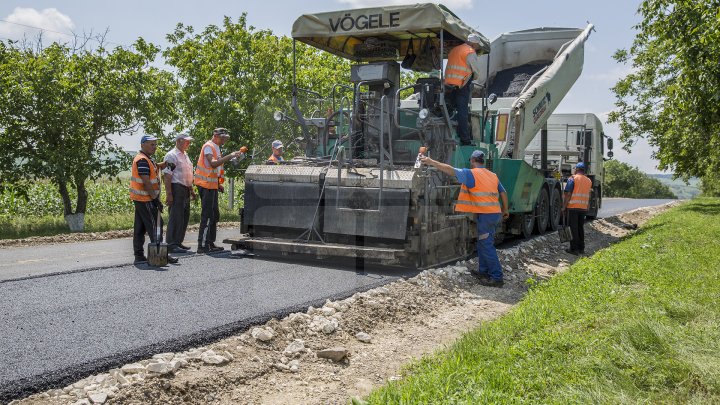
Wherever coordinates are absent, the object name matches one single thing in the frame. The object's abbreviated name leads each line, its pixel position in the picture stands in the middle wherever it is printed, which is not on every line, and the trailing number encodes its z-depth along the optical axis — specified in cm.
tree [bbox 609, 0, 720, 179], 927
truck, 1433
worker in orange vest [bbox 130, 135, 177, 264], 699
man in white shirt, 772
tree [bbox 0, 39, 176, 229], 1192
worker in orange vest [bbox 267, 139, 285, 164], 964
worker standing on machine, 779
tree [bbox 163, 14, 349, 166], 1602
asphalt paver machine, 696
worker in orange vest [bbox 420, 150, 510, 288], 692
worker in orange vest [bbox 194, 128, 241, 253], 798
